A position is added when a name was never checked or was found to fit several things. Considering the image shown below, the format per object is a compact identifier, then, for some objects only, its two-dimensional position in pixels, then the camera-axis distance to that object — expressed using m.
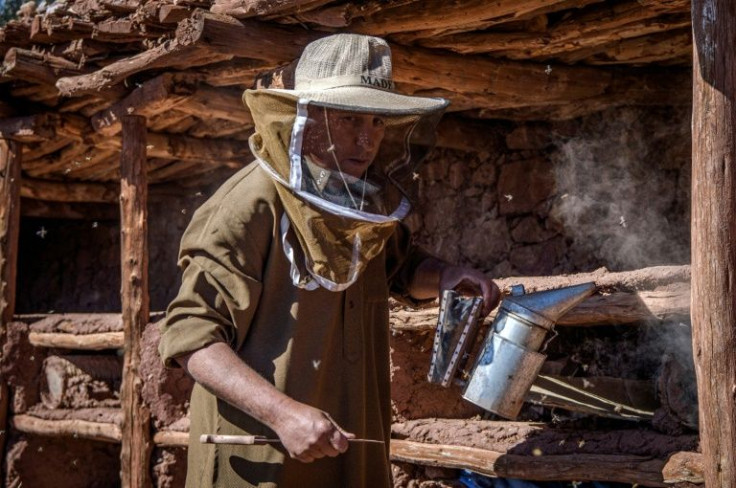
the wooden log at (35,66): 6.30
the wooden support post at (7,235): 7.70
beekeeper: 2.76
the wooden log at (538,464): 4.04
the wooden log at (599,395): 4.29
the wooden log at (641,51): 5.21
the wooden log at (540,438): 4.08
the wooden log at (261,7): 4.72
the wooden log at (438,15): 4.66
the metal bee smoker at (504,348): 3.16
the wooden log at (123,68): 5.36
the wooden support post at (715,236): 3.33
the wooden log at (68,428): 7.09
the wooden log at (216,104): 6.14
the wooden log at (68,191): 9.20
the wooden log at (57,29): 6.01
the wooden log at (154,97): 5.91
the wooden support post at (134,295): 6.64
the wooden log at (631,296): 4.13
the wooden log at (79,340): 7.11
